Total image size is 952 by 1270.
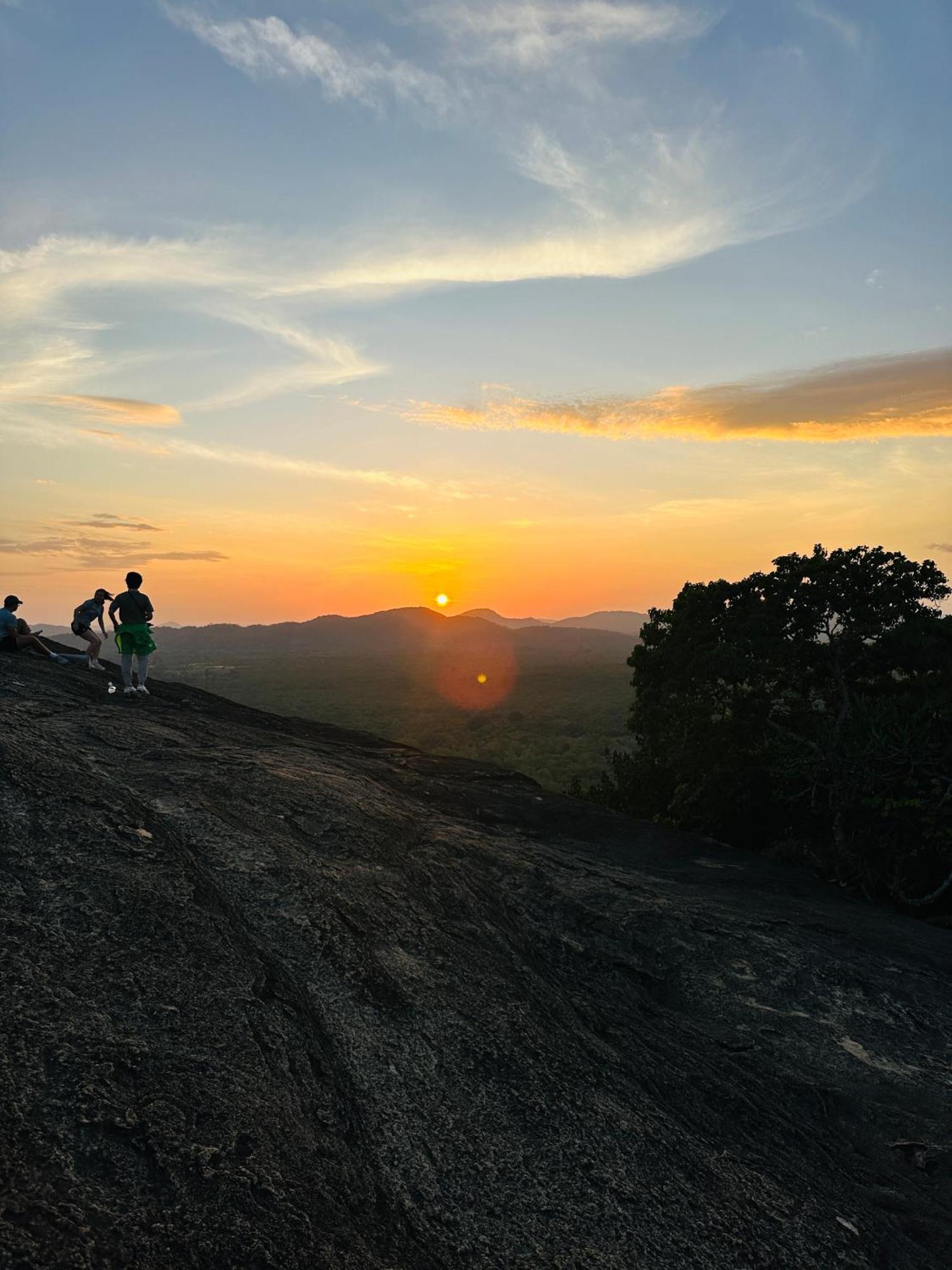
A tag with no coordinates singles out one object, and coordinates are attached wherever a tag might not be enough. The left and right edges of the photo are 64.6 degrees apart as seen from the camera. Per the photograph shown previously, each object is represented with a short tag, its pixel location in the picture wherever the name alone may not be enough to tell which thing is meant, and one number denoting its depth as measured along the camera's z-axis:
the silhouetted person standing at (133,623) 18.00
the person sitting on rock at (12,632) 20.12
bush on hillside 22.94
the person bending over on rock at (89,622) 22.53
